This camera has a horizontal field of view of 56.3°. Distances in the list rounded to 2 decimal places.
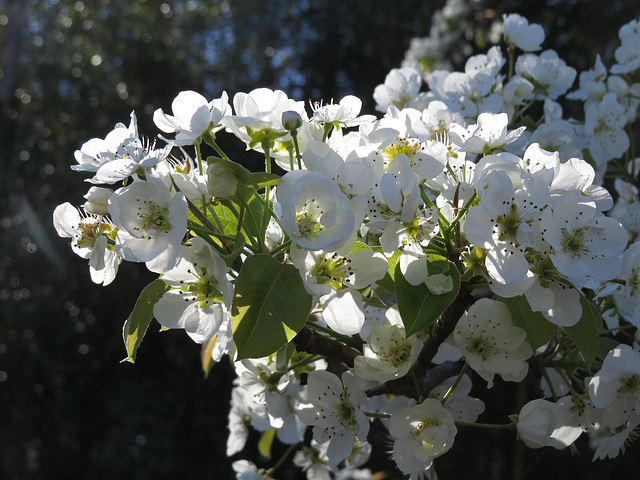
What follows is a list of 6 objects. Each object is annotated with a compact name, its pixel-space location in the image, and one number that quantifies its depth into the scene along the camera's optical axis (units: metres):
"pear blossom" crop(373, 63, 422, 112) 0.43
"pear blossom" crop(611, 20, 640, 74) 0.46
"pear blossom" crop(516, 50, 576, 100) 0.45
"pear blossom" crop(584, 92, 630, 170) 0.43
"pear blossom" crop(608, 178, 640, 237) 0.40
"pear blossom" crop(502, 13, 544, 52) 0.47
